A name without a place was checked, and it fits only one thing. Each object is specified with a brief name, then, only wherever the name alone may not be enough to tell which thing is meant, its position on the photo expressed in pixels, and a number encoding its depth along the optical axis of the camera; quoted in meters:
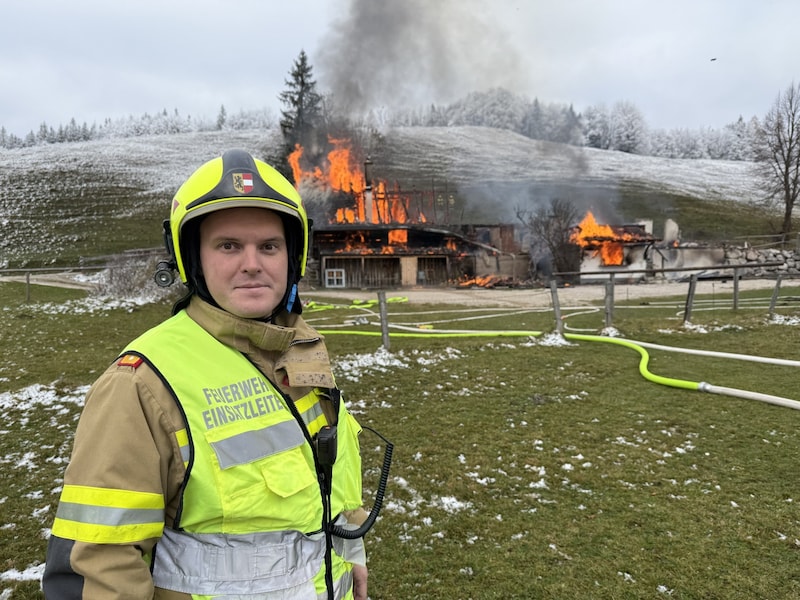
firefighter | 1.20
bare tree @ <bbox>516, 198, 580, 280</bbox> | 32.09
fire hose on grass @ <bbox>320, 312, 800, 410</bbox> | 6.19
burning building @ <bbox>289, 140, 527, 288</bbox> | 30.95
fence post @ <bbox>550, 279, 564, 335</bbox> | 10.48
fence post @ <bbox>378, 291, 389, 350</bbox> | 9.12
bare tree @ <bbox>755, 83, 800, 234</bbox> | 38.50
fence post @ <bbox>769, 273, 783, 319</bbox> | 12.14
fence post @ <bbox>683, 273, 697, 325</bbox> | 11.05
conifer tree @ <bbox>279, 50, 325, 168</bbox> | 59.72
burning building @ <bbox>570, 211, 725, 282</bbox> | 31.00
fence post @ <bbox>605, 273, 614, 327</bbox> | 11.02
